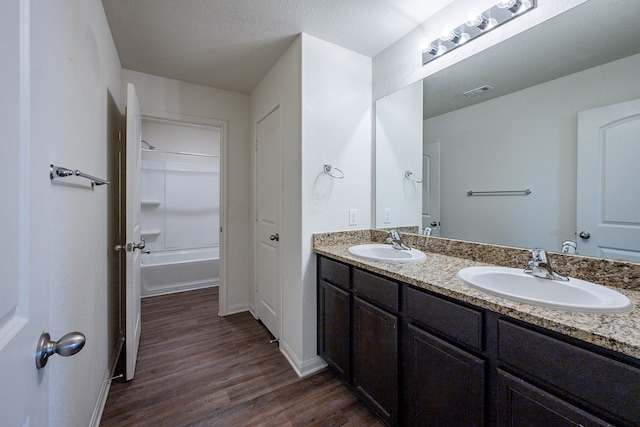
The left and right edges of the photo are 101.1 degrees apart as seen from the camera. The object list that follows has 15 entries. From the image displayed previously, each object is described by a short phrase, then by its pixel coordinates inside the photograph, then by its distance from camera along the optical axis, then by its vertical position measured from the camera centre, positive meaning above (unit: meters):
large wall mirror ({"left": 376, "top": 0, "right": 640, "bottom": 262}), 1.05 +0.38
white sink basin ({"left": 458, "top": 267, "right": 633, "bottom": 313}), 0.81 -0.28
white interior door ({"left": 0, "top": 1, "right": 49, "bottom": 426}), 0.40 -0.05
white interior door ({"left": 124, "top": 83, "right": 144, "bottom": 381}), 1.70 -0.14
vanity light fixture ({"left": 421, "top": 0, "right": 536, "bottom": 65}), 1.31 +1.04
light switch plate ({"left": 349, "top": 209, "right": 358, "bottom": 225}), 2.05 -0.03
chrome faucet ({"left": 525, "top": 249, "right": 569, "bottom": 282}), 1.10 -0.23
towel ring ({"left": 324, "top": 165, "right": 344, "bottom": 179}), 1.92 +0.30
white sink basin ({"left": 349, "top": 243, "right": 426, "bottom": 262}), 1.69 -0.26
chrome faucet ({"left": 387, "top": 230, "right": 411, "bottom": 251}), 1.73 -0.20
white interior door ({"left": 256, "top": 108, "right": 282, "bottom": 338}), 2.22 -0.07
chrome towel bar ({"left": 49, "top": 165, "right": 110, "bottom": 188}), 0.87 +0.13
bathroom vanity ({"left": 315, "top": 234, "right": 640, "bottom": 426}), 0.68 -0.48
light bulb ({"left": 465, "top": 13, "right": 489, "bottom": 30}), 1.43 +1.06
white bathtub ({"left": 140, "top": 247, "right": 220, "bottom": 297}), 3.26 -0.79
